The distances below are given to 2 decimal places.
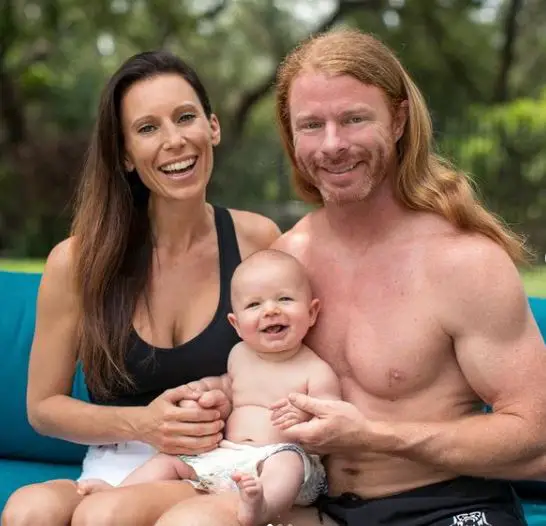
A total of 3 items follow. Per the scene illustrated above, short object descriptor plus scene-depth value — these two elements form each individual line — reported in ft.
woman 9.53
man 7.71
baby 8.20
